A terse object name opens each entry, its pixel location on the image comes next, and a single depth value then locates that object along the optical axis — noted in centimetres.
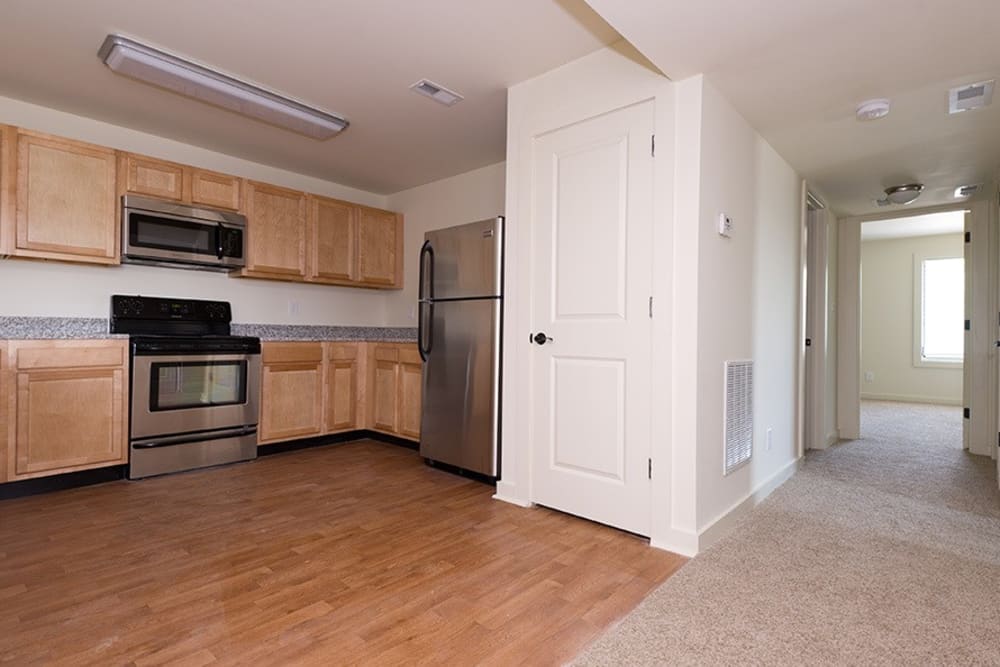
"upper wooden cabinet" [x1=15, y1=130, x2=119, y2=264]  305
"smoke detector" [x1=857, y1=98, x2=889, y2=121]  254
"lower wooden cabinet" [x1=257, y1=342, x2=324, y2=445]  400
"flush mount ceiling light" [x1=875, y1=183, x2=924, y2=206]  384
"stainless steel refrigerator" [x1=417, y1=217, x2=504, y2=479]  321
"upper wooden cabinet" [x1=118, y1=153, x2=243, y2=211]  343
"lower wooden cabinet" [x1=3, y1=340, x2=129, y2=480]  292
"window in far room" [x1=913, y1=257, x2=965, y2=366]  732
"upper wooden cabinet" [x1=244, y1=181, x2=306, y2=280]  405
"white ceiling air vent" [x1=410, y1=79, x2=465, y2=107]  293
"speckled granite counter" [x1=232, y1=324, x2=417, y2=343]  437
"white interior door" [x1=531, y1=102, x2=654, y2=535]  245
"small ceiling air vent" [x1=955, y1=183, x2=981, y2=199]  396
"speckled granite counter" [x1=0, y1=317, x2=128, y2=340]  321
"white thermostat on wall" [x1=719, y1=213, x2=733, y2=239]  250
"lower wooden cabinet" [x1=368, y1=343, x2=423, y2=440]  422
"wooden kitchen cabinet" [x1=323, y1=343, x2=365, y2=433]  438
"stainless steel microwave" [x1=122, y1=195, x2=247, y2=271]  345
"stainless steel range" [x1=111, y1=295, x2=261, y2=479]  335
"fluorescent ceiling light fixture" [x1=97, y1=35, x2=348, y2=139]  255
